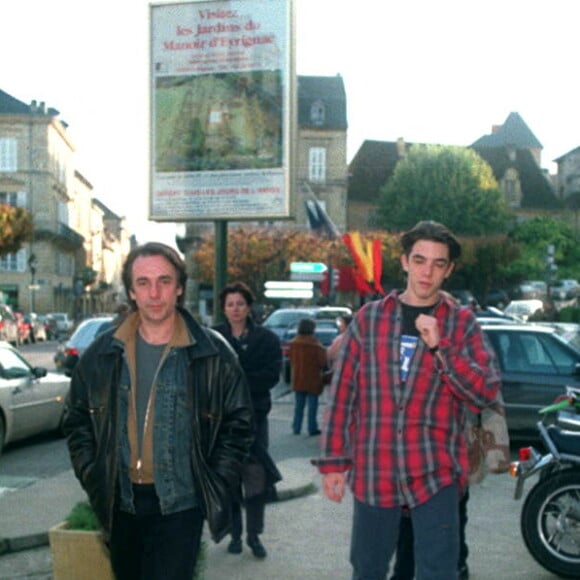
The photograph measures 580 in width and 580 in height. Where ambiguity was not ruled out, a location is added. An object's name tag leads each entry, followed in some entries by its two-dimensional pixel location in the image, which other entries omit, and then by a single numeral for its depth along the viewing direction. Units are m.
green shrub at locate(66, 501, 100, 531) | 5.65
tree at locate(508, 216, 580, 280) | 70.62
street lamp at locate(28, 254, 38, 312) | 65.00
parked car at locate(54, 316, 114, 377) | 20.50
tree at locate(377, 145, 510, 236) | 65.62
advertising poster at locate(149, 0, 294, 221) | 8.53
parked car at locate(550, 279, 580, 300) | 53.19
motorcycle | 6.23
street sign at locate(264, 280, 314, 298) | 35.84
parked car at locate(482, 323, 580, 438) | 12.05
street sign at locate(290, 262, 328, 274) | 36.28
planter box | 5.56
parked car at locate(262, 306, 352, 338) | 27.58
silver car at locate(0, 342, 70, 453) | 11.78
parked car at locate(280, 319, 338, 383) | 24.13
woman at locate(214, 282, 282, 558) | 6.83
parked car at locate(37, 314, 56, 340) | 56.84
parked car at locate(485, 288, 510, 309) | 54.59
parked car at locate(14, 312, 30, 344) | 49.62
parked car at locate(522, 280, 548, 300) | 58.09
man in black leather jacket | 3.74
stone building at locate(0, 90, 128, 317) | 76.25
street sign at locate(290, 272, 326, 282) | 37.12
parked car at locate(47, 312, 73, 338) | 57.31
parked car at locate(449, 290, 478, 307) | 46.87
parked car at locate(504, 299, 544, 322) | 37.66
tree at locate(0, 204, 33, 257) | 52.91
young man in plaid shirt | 4.01
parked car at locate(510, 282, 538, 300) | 59.19
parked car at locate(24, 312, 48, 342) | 53.38
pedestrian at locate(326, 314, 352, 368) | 13.40
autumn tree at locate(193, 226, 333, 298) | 51.66
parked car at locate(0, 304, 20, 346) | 44.39
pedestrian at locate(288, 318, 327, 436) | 14.39
